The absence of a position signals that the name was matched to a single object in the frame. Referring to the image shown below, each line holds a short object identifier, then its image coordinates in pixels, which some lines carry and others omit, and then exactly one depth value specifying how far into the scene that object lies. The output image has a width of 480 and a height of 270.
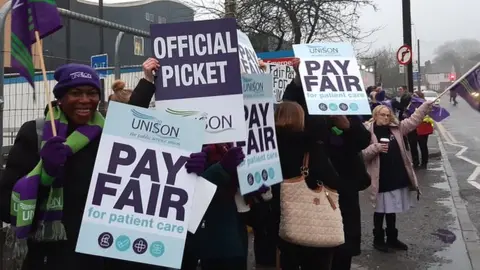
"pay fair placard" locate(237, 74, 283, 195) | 3.39
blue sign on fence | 7.68
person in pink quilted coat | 6.21
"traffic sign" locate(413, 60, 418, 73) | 22.04
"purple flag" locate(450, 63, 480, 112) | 5.15
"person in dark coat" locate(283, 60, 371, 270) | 4.36
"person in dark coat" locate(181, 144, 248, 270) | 3.26
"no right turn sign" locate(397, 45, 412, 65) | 15.95
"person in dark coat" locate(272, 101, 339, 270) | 3.85
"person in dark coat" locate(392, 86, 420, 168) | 12.74
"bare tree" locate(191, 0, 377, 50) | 13.27
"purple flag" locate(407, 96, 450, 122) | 6.83
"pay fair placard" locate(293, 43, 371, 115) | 4.19
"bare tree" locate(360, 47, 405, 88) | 65.56
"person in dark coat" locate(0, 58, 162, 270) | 2.58
